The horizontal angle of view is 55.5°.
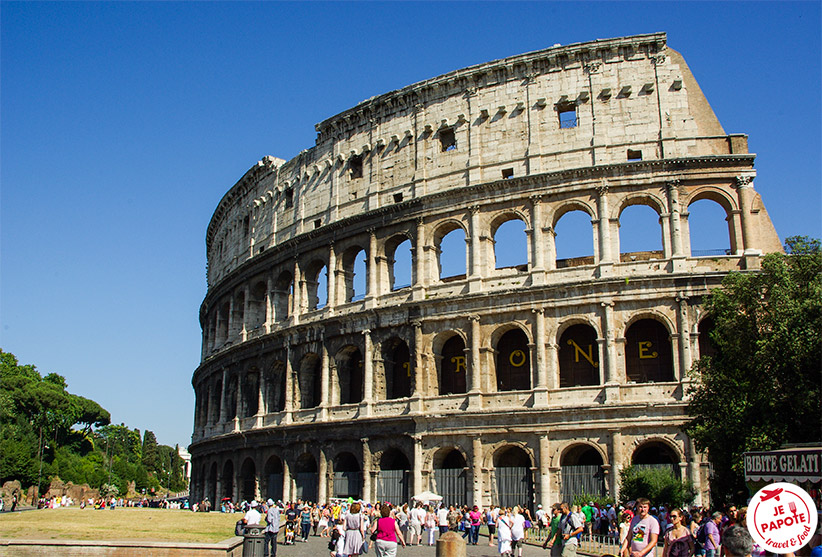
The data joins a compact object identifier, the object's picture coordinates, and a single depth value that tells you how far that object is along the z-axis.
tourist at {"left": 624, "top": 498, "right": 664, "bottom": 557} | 10.64
